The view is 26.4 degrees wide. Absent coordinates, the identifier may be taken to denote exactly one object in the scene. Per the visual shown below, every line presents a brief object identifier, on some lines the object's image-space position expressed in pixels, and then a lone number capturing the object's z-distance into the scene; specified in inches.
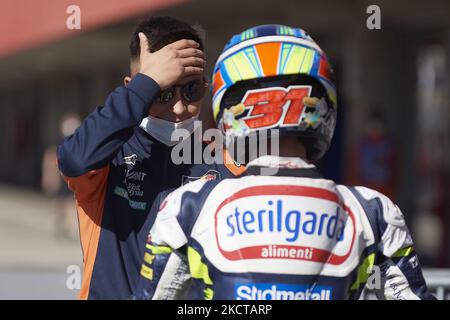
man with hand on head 106.9
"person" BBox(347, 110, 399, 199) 465.1
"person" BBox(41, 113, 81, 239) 647.8
